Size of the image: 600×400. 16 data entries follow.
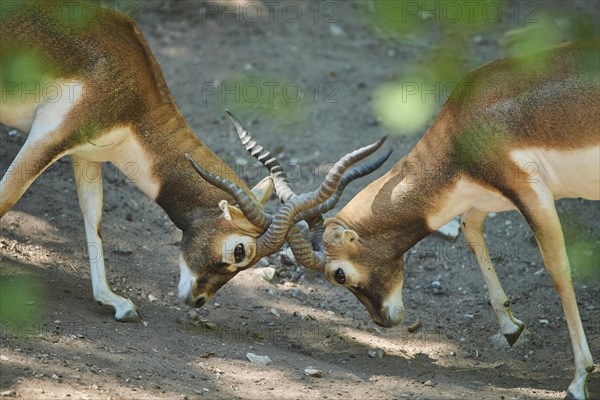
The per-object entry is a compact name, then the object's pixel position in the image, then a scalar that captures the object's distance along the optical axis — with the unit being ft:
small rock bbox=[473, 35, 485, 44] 92.21
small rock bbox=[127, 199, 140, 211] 68.80
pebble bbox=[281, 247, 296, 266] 64.64
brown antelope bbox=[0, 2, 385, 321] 48.73
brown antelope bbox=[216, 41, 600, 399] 45.68
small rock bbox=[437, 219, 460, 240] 67.00
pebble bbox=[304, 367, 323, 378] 45.37
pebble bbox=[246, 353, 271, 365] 47.06
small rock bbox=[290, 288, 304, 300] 60.89
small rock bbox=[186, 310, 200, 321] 54.24
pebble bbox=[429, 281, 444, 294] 61.87
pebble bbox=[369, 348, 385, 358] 51.57
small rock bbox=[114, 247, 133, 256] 61.62
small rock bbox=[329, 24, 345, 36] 95.68
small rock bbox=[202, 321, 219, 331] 53.47
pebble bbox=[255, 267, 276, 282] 62.34
